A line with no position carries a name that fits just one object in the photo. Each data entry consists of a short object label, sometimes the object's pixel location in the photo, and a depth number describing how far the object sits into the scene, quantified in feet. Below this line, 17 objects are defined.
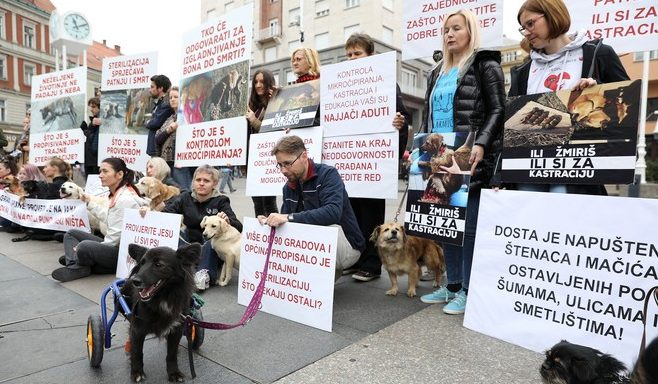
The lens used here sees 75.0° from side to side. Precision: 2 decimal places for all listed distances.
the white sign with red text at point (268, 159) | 14.75
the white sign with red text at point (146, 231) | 12.83
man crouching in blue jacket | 11.23
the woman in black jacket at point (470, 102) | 10.69
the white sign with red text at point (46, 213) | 19.38
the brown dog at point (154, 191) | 16.05
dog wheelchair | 8.26
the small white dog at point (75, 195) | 18.78
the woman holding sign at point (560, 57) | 9.23
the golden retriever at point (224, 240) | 13.64
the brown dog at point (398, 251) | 12.73
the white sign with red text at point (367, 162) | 13.12
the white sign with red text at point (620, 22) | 11.85
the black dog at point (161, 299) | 7.77
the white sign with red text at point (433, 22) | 13.52
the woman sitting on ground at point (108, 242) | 14.80
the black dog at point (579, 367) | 5.32
